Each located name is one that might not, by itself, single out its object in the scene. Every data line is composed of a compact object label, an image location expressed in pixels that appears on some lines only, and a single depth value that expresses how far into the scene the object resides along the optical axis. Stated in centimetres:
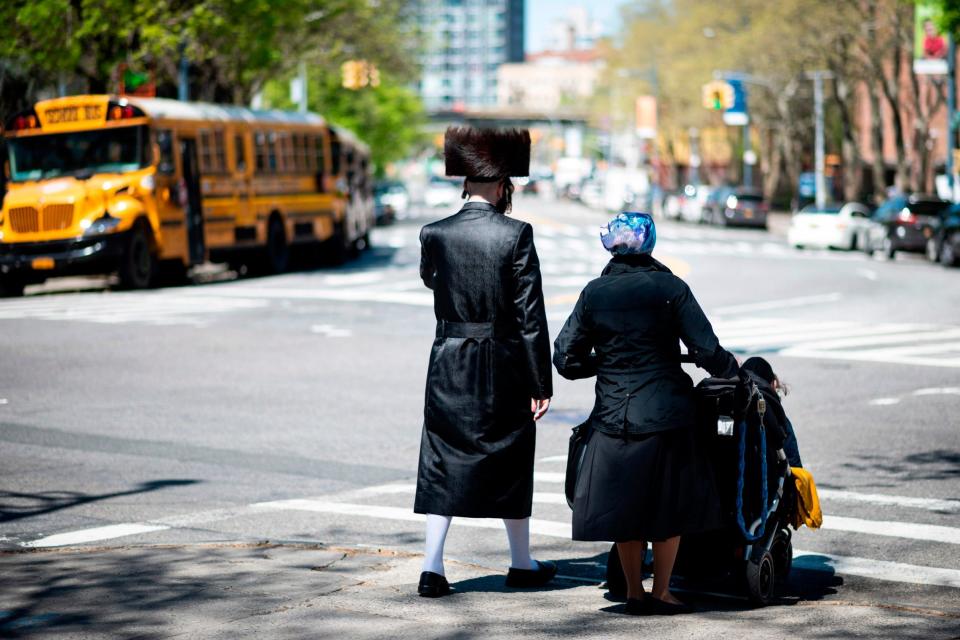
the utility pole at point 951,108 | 4641
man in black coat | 640
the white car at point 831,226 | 4481
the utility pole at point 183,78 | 3784
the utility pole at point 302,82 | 5472
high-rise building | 6066
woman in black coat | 607
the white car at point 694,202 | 6894
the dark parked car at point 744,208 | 6241
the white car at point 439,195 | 9750
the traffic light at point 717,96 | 6198
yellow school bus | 2673
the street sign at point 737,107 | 6906
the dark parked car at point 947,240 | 3497
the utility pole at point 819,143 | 6412
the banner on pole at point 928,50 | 4575
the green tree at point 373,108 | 6912
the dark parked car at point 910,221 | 3878
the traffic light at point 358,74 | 5222
